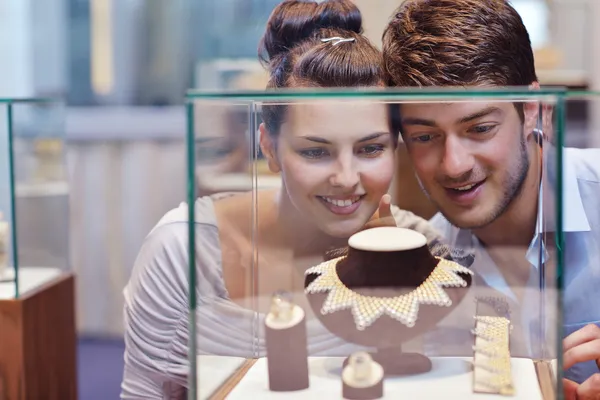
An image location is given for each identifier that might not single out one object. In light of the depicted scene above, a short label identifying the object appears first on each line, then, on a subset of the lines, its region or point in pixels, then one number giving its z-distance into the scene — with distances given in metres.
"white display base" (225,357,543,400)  1.56
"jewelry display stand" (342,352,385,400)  1.55
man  1.59
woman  1.57
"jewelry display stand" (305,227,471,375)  1.58
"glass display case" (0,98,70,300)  2.19
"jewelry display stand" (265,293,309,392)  1.59
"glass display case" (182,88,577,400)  1.57
